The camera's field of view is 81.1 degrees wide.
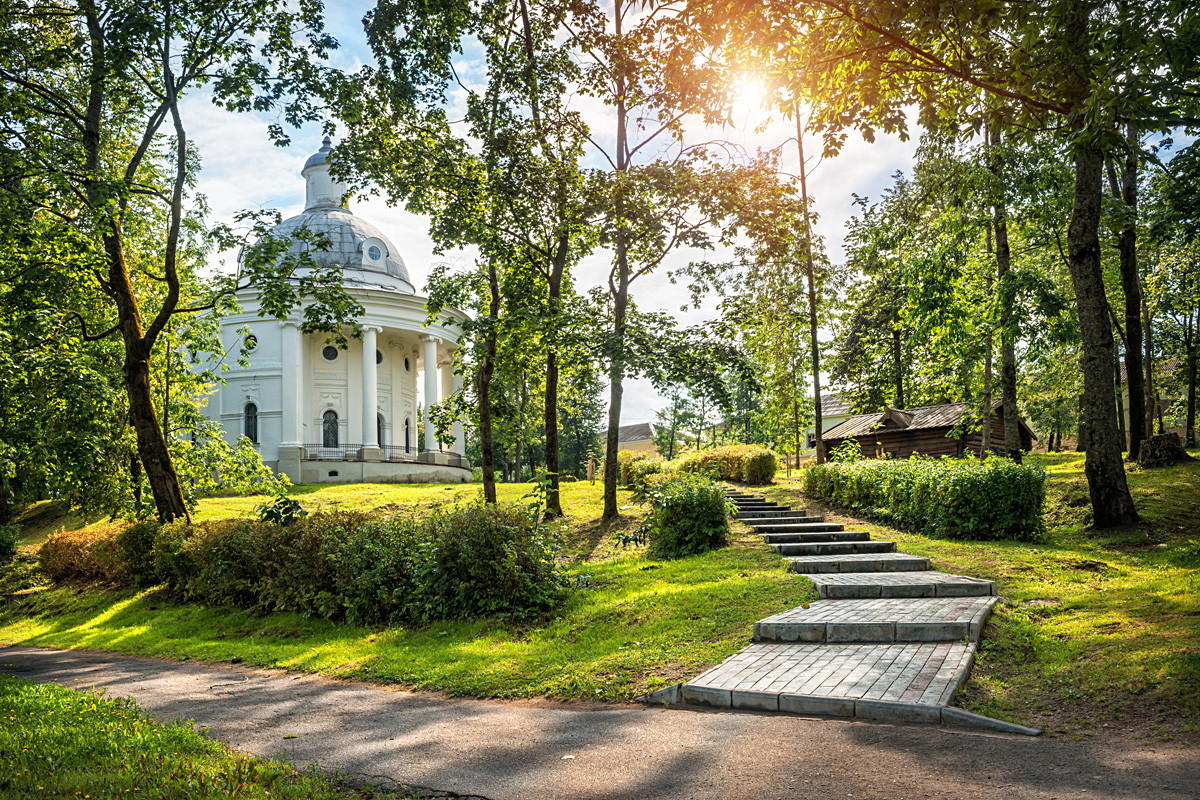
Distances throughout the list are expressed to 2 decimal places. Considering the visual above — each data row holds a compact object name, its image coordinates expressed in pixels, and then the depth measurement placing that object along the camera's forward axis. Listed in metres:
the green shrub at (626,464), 22.61
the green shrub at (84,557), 15.92
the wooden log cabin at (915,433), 31.19
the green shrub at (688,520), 12.55
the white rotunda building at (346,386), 35.34
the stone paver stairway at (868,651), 5.02
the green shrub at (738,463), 21.73
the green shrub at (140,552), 15.16
